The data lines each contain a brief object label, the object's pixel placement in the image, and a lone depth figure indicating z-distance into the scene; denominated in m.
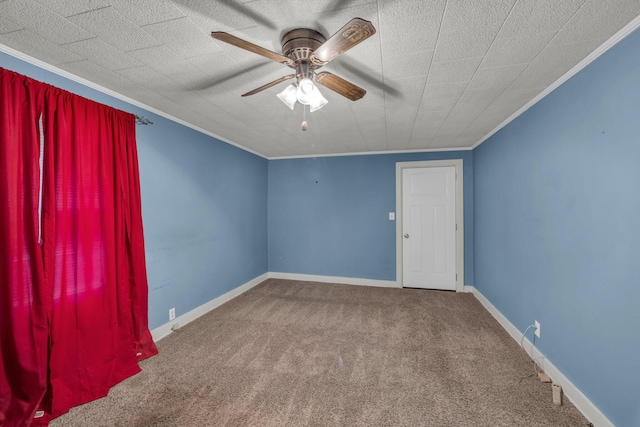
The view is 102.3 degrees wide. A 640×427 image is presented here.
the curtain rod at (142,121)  2.43
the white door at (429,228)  4.21
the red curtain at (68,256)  1.59
